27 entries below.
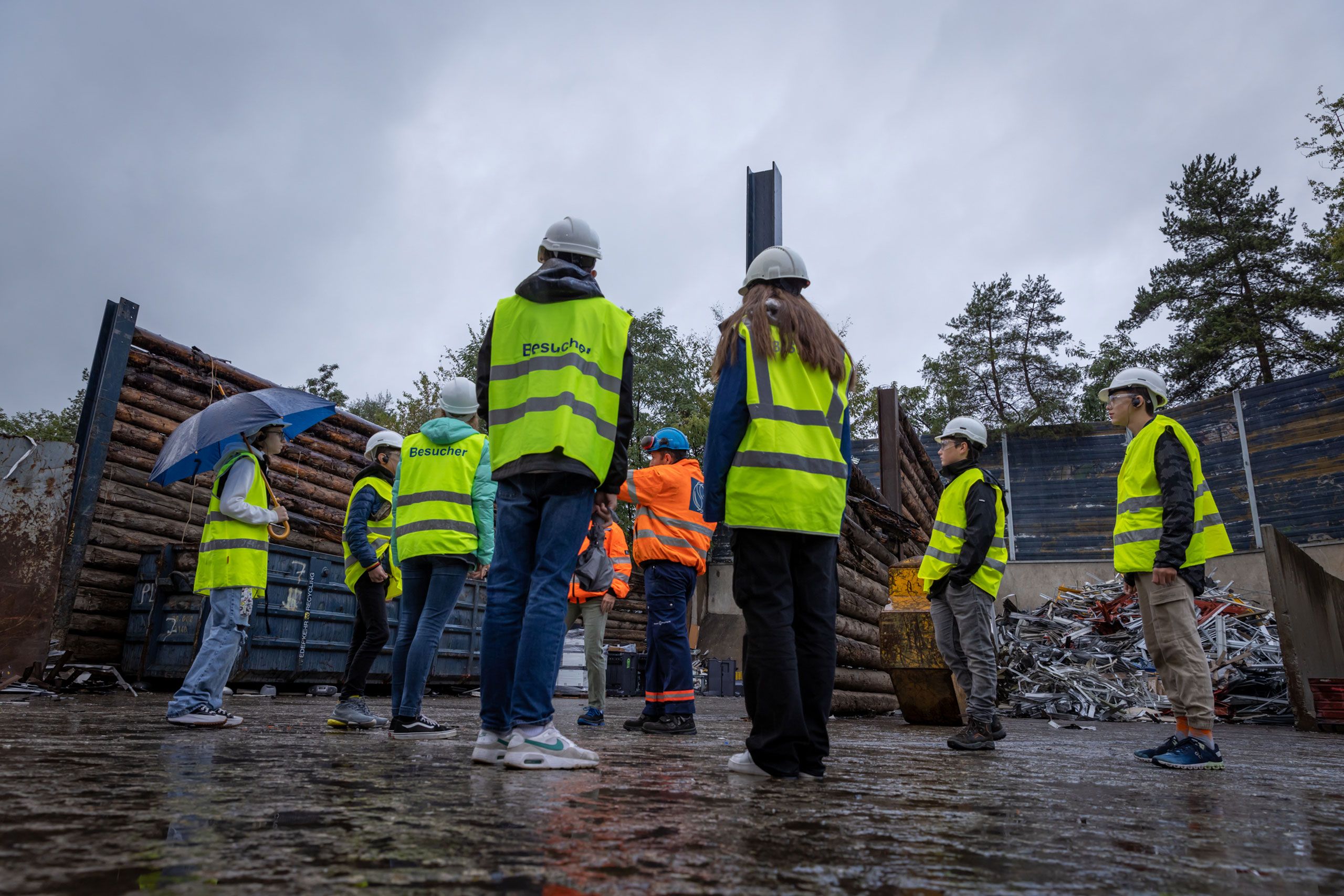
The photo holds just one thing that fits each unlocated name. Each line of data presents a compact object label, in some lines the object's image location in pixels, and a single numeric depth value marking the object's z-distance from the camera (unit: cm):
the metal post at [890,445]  1020
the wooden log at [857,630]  854
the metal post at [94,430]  939
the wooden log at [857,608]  857
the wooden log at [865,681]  860
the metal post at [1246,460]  1931
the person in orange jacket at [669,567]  555
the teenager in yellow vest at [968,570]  544
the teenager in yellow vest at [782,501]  307
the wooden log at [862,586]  858
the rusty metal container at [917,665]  724
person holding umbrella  484
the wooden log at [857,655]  848
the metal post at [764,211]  575
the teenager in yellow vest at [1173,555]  427
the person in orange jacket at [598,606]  710
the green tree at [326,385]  4559
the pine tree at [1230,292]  2558
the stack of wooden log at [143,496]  967
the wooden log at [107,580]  962
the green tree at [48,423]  4378
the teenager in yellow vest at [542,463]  313
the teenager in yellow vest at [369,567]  529
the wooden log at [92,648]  938
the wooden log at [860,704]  835
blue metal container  935
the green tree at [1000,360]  2947
